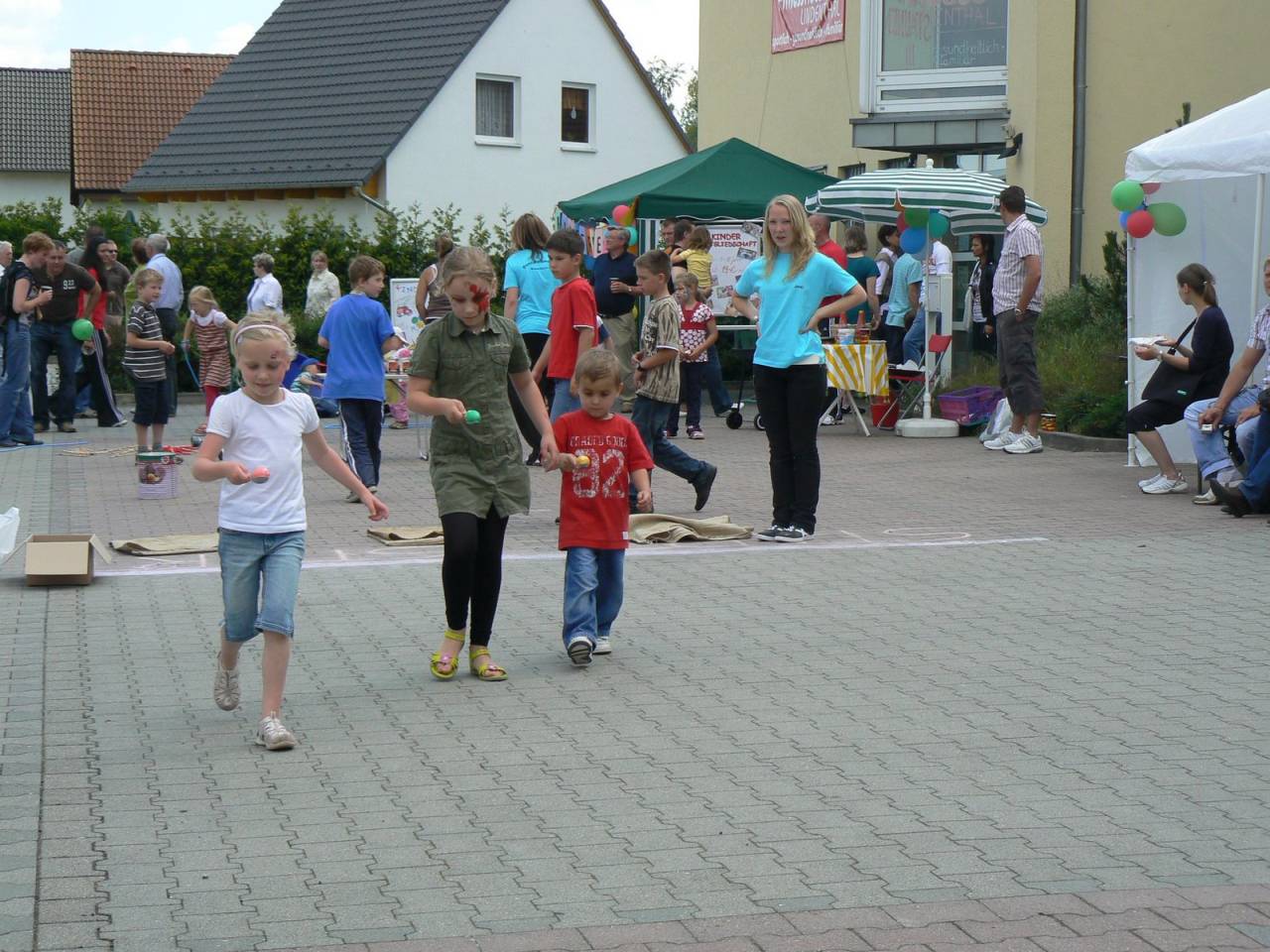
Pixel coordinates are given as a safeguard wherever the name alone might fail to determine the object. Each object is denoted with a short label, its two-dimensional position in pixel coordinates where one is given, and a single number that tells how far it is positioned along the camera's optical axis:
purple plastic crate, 17.52
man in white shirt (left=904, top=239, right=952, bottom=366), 17.31
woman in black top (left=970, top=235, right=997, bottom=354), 18.89
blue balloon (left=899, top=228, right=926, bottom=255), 17.70
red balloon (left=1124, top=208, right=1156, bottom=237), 13.45
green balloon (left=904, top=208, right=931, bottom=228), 17.50
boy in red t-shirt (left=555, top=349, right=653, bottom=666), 7.22
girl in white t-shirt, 6.00
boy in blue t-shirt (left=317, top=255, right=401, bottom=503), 12.28
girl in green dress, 6.85
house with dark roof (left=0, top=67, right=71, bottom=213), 61.75
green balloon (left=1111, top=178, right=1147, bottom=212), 13.24
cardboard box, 9.16
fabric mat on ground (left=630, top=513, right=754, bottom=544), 10.73
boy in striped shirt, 14.70
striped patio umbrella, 17.19
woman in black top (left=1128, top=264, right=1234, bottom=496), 12.29
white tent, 13.67
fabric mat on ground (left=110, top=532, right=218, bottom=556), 10.41
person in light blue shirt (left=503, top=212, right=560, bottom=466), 13.34
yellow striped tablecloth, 17.00
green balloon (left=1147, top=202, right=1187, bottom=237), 13.49
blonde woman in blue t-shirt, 10.30
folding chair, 17.81
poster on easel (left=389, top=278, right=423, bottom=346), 22.62
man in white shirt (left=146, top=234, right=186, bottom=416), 18.13
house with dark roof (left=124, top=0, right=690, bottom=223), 35.56
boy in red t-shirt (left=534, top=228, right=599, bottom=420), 10.65
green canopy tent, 20.30
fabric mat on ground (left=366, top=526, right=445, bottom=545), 10.82
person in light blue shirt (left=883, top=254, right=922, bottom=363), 18.31
